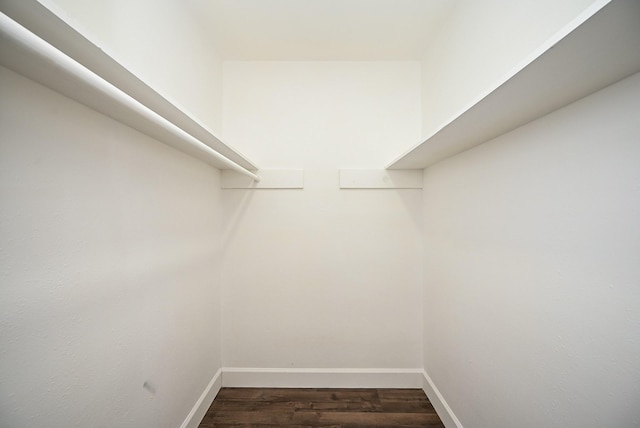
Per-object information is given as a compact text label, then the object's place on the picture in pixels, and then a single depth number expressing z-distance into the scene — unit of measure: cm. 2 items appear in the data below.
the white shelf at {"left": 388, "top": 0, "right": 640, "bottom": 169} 45
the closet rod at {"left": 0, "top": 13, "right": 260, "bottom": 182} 35
